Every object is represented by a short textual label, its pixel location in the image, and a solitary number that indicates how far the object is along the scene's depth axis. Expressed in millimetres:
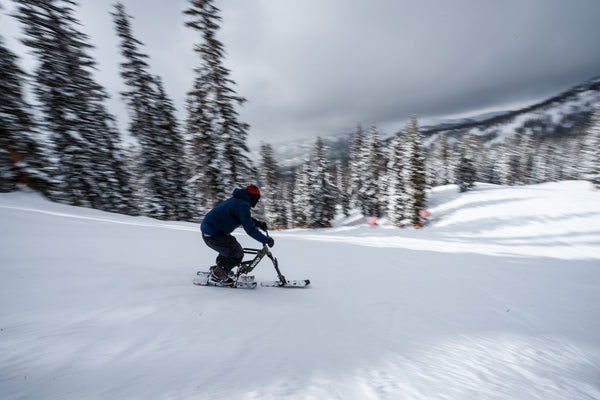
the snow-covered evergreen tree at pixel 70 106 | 14242
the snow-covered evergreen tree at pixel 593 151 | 35594
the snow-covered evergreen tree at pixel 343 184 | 51500
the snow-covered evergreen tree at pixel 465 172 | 40312
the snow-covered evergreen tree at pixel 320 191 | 35312
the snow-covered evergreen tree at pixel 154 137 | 18297
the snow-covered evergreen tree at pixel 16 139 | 10344
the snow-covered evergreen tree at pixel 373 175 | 38594
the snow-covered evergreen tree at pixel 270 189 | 37000
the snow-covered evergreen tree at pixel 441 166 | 53781
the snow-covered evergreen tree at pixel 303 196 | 36375
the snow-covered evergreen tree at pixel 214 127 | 15860
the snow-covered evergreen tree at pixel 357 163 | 41406
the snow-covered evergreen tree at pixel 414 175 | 30531
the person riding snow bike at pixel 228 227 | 4390
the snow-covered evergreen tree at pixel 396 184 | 33219
